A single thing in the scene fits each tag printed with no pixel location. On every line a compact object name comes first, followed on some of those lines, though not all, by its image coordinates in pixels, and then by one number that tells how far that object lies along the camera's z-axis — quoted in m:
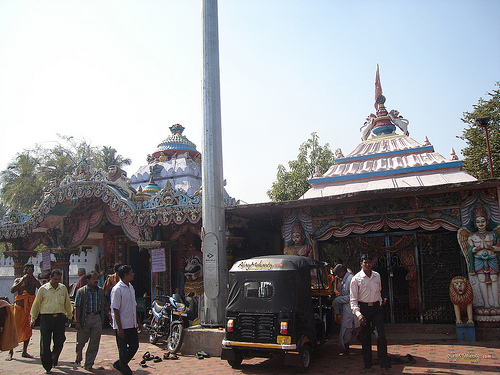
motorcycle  8.00
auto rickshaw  6.15
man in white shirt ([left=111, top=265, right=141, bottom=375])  5.68
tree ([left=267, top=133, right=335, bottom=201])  25.94
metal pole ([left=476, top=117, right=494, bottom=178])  11.13
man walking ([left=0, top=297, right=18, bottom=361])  5.44
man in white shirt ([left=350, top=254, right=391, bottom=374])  6.04
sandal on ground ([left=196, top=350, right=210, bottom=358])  7.69
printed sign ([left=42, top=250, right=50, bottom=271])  14.39
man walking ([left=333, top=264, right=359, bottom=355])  7.31
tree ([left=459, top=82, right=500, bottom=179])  18.12
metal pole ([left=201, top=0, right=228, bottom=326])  8.31
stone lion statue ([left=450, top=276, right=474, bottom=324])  8.06
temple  8.49
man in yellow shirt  6.75
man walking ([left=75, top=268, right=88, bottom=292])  9.14
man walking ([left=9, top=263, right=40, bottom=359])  8.32
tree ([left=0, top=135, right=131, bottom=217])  26.34
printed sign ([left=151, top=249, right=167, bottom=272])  11.02
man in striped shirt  7.02
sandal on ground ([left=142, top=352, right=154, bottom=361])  7.59
